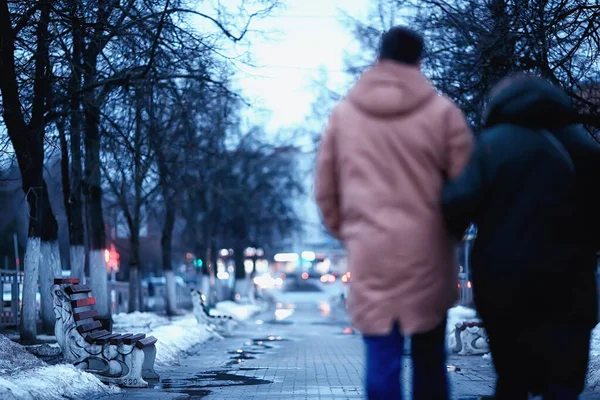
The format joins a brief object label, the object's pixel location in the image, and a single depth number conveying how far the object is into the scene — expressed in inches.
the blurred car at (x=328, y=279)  4603.8
